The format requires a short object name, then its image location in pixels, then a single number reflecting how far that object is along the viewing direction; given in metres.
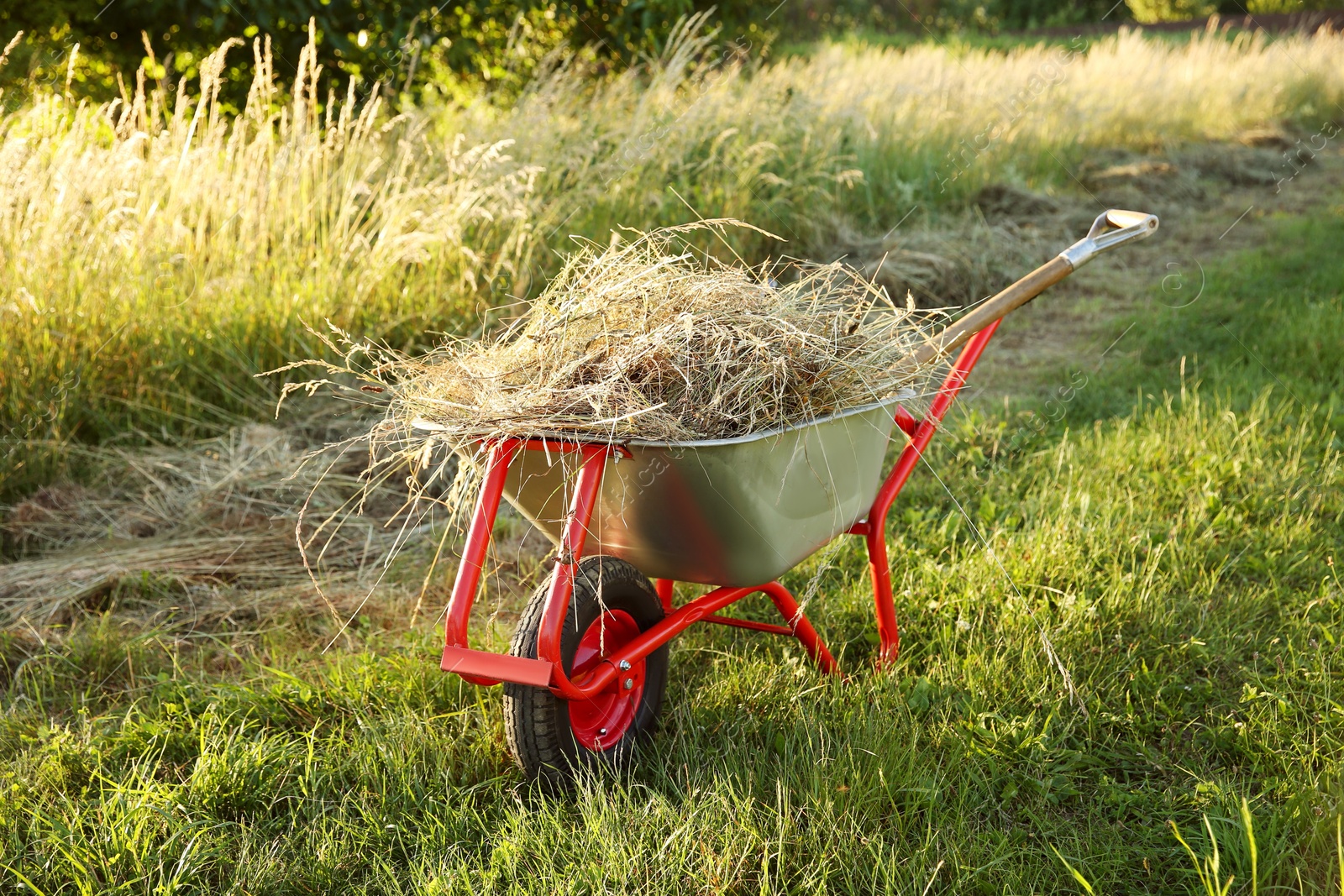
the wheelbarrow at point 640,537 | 4.36
